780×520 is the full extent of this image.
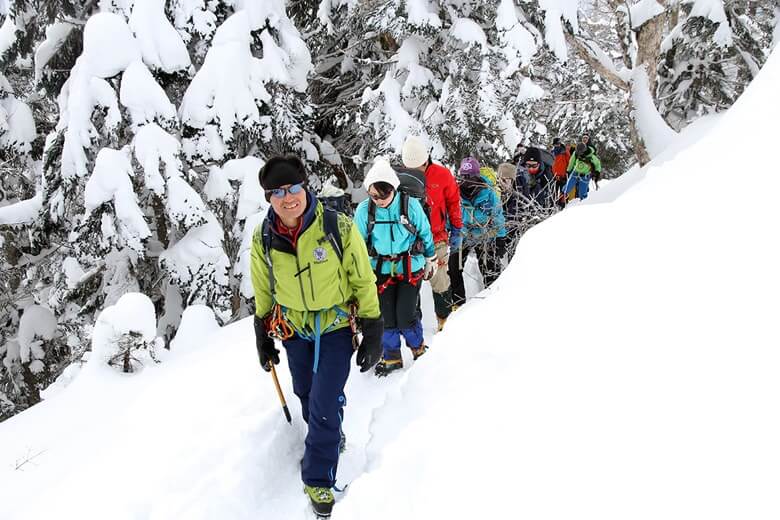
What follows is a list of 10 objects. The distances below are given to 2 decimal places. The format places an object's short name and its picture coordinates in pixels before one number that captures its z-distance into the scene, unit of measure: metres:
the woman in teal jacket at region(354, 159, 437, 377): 4.23
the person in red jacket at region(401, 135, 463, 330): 4.98
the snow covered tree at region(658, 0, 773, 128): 7.42
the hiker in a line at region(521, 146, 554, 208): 8.57
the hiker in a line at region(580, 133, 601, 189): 11.06
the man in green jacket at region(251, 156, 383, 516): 3.00
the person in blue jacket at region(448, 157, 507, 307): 6.15
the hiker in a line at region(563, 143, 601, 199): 10.88
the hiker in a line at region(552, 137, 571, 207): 11.38
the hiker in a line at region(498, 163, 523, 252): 7.25
